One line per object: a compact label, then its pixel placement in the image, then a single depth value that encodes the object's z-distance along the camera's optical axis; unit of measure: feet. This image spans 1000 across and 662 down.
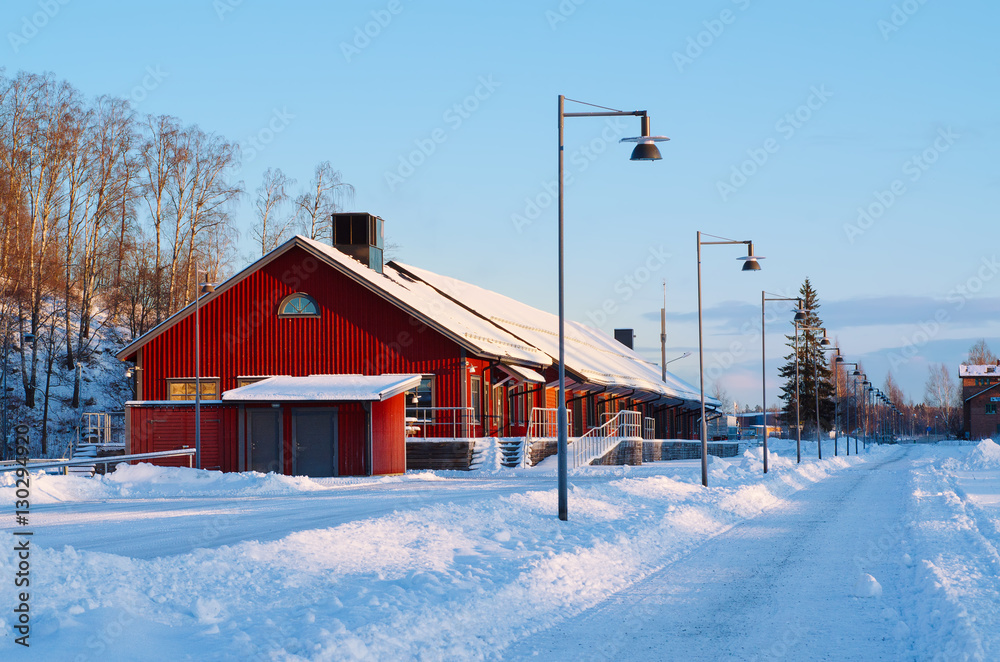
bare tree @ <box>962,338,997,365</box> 620.57
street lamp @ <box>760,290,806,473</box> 133.39
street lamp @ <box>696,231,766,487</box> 89.86
